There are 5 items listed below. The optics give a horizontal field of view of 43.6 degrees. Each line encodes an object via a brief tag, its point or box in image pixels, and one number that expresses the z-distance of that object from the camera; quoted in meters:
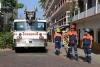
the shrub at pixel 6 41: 11.82
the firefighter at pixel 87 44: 6.72
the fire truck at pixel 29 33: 9.12
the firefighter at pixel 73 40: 7.22
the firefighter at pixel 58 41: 8.66
